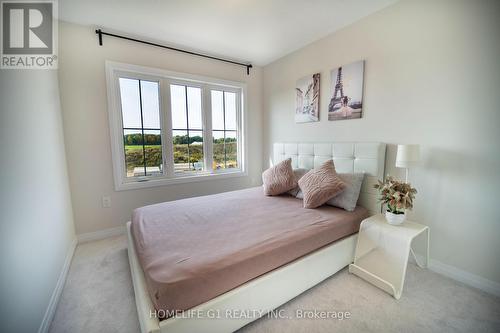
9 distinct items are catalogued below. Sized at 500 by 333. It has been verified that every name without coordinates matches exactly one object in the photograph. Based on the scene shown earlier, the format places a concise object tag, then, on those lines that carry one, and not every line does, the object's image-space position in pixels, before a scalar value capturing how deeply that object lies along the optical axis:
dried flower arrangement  1.71
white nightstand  1.58
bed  1.10
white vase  1.76
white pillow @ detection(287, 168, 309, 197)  2.59
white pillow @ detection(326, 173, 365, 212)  2.09
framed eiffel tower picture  2.31
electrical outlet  2.62
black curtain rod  2.39
